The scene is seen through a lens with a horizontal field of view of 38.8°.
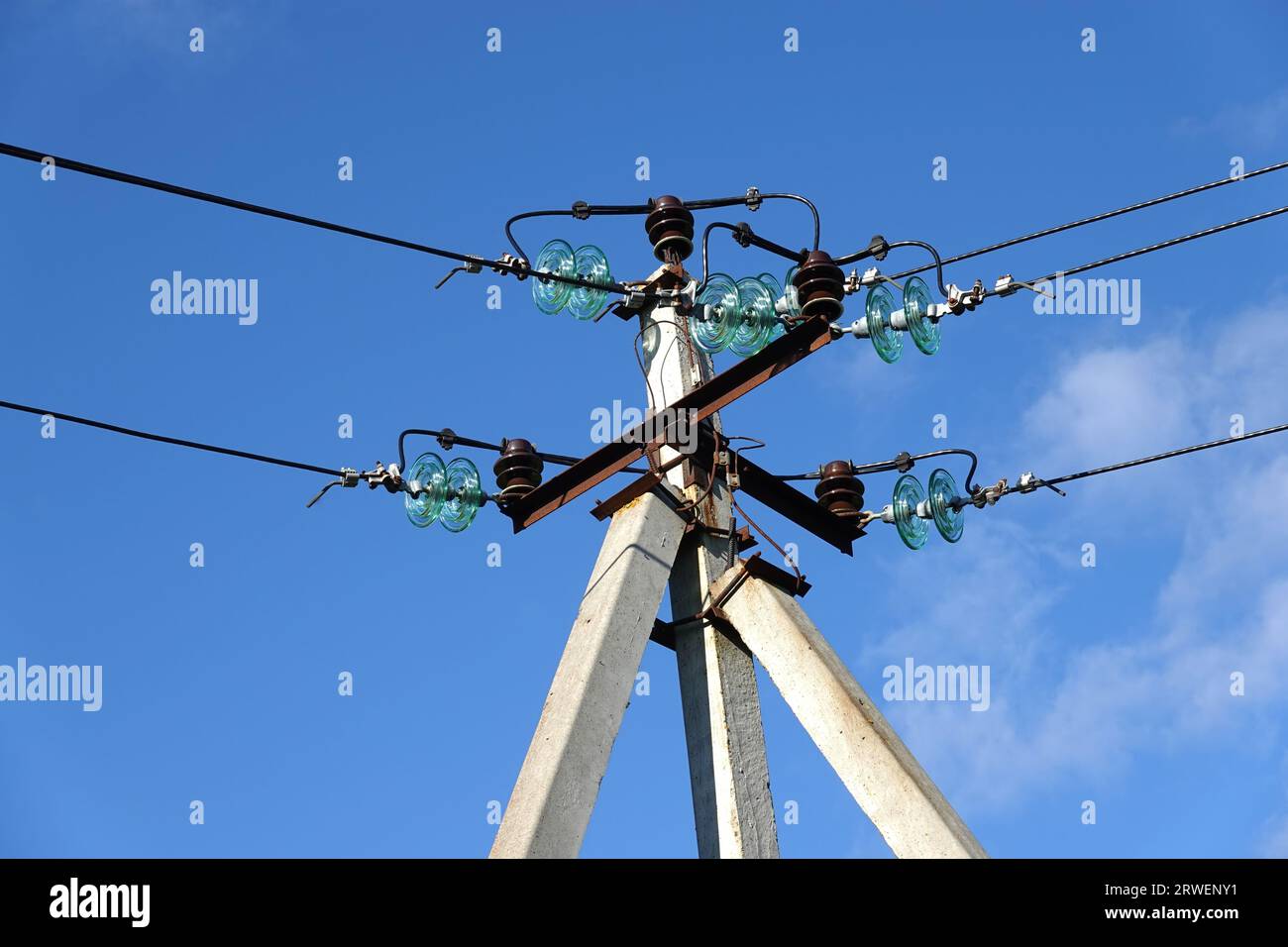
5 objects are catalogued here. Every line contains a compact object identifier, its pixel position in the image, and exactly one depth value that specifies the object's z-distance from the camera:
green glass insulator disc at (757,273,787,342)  9.28
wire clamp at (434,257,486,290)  8.95
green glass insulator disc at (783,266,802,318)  9.28
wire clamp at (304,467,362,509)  9.20
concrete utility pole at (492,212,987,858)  7.13
